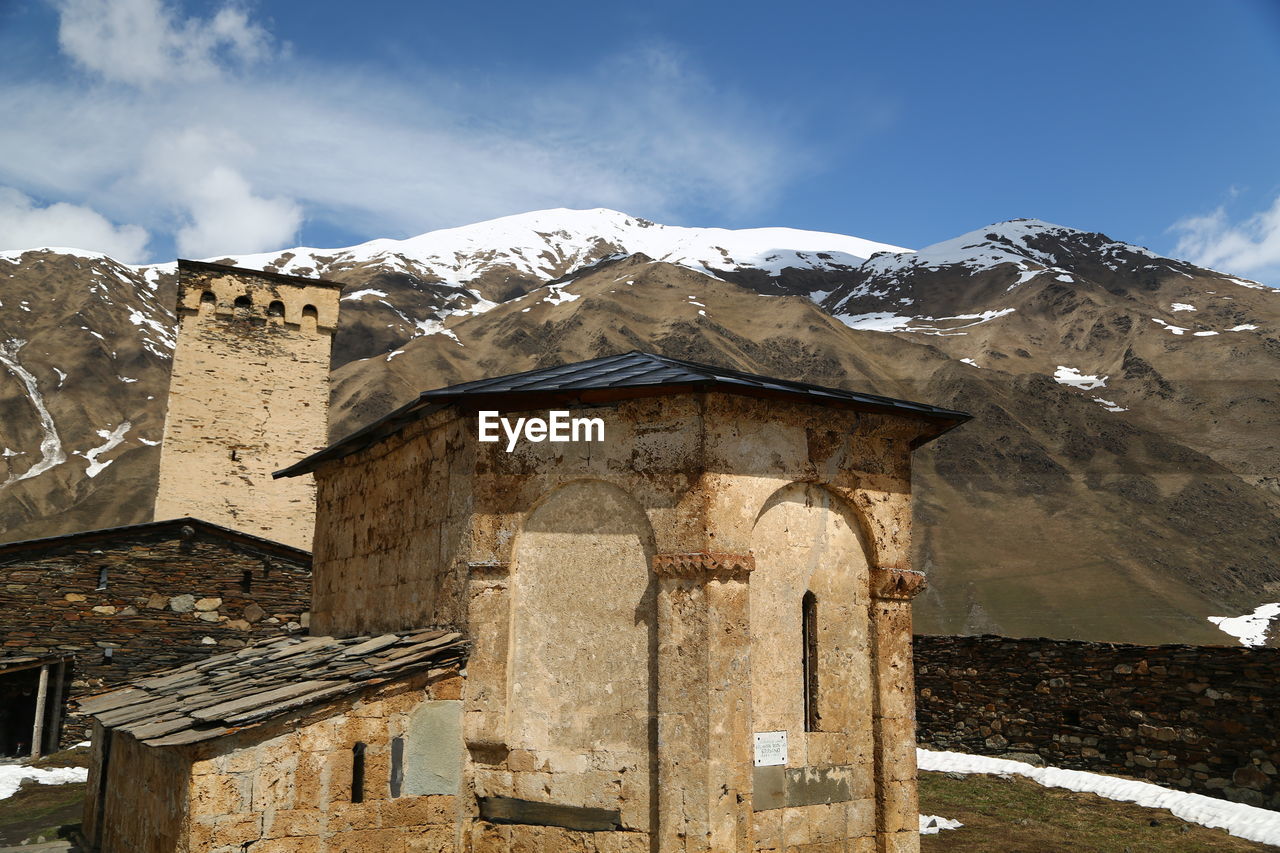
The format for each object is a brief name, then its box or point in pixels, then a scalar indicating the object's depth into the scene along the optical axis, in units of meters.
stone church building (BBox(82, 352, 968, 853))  6.95
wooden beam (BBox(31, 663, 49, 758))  15.97
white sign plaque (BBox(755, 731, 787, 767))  7.29
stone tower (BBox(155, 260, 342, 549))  24.27
